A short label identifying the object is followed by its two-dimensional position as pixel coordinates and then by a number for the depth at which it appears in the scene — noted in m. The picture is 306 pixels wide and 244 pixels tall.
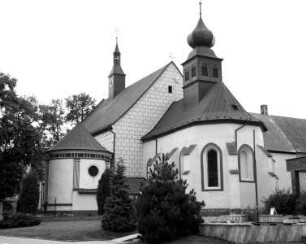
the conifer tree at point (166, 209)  19.97
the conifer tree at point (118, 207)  23.83
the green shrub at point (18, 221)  28.26
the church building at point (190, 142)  33.78
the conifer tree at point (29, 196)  36.69
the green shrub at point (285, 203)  27.69
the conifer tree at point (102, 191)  35.34
